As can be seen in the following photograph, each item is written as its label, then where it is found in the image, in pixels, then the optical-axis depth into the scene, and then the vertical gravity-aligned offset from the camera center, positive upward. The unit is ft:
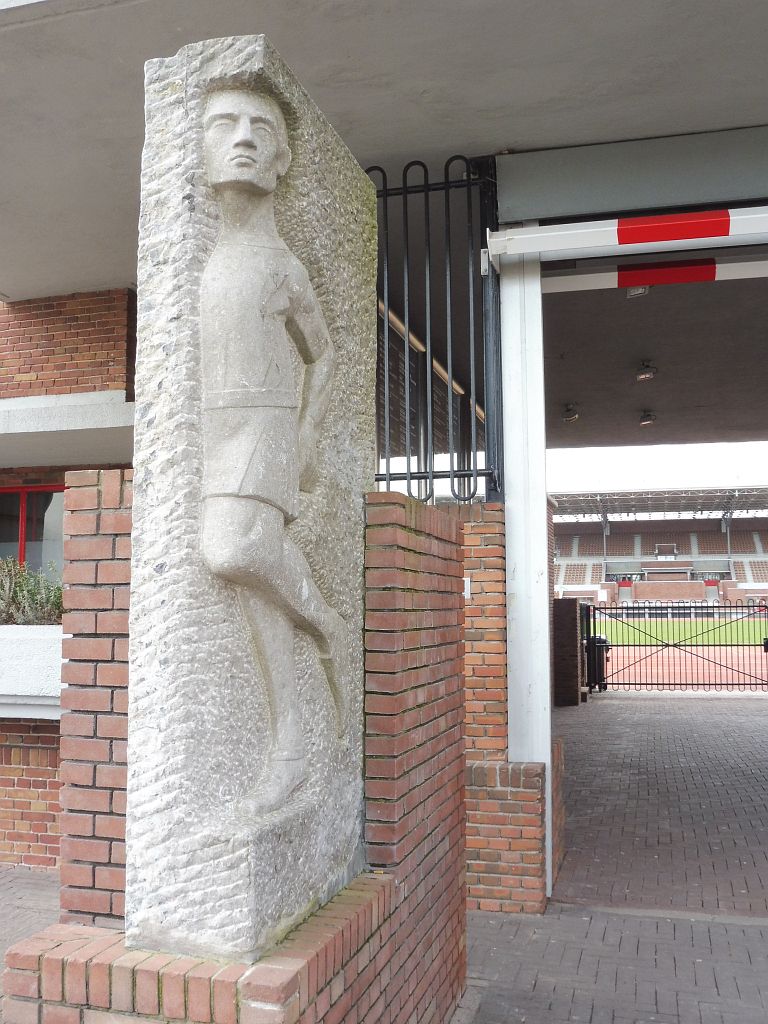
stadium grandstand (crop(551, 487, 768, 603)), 183.62 +14.51
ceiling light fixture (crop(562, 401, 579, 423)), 45.57 +10.37
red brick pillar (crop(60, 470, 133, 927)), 8.59 -0.64
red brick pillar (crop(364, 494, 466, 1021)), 10.07 -1.36
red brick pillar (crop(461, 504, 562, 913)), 17.72 -2.81
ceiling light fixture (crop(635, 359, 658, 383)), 37.26 +10.00
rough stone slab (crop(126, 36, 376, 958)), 7.36 -0.29
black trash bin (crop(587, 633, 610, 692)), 64.69 -2.76
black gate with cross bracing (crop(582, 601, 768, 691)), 66.68 -3.42
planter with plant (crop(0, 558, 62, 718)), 18.54 -0.85
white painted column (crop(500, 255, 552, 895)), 18.58 +2.20
